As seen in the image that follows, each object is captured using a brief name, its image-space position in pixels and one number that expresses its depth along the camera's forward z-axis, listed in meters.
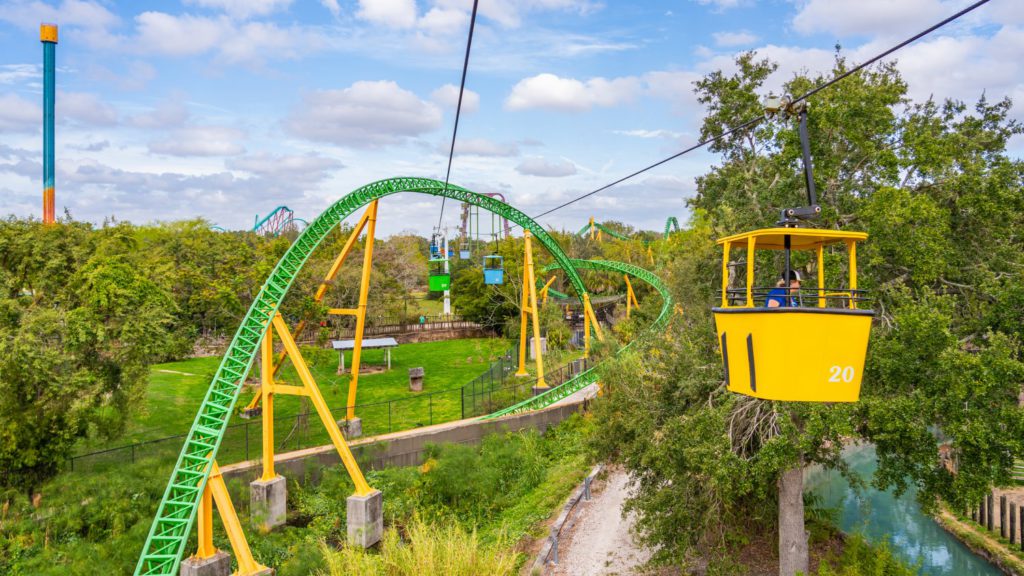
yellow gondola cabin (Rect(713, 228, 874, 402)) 6.82
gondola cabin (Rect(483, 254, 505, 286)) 28.98
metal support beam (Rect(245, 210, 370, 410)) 20.02
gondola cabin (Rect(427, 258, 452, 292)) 25.91
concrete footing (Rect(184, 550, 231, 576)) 12.12
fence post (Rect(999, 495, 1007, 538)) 17.62
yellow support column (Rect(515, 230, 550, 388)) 26.21
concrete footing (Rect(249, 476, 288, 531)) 15.29
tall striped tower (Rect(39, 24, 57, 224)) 33.54
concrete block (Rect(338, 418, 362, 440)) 20.02
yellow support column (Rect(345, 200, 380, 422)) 20.22
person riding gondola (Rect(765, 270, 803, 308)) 7.27
